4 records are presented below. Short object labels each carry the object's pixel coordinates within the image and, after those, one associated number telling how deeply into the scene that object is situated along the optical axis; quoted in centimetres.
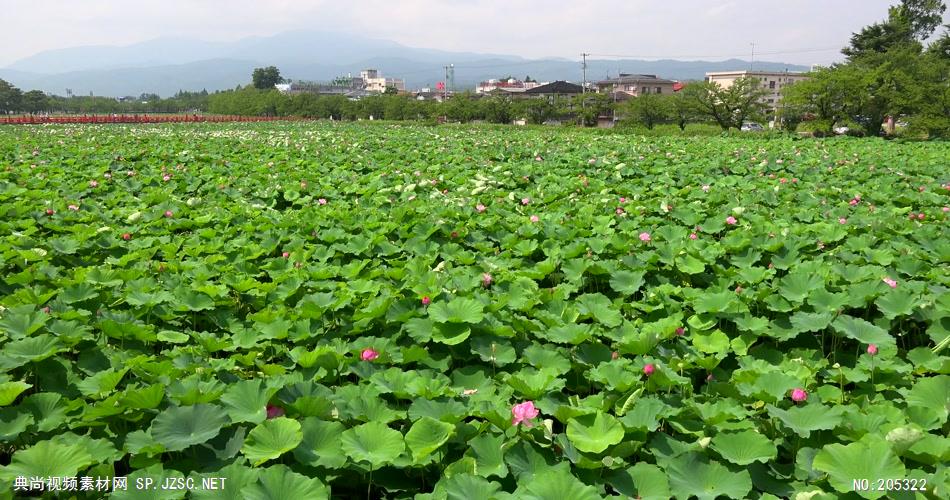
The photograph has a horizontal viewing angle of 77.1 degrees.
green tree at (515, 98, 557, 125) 4422
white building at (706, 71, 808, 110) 7821
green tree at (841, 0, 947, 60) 3625
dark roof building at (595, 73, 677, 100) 7200
